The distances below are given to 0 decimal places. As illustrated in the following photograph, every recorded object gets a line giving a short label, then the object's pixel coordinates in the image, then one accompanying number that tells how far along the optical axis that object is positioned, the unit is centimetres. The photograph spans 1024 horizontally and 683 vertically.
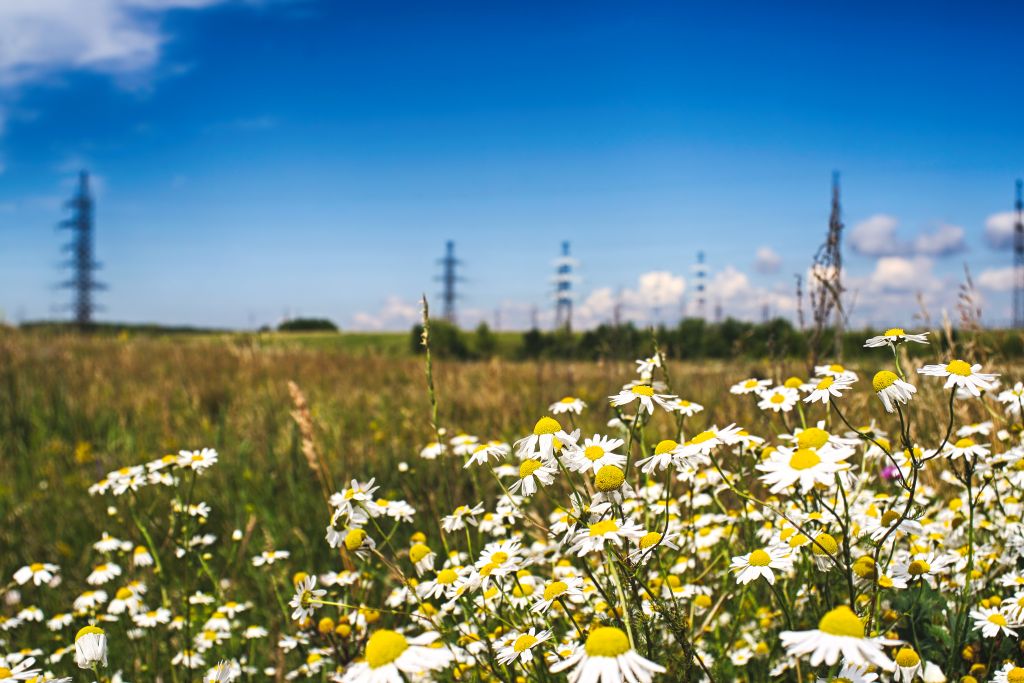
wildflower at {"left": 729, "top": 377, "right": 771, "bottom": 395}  51
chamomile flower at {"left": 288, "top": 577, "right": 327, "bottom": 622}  46
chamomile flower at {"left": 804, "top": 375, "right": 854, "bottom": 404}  40
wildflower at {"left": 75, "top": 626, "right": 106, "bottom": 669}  39
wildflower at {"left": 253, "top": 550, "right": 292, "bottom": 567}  61
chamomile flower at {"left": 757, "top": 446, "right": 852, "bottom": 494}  32
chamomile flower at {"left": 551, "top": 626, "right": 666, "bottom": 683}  28
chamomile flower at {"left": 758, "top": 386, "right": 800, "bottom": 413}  47
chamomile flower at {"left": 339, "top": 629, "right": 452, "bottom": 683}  30
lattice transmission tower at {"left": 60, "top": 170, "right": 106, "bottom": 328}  3793
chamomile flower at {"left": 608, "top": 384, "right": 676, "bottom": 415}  42
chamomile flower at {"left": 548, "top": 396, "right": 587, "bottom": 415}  48
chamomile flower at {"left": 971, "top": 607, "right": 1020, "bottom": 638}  43
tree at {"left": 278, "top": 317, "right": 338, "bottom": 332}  3762
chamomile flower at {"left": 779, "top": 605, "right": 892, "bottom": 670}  27
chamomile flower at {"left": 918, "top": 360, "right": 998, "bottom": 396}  39
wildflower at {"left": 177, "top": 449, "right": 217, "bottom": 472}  53
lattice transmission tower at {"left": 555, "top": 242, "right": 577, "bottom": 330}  3862
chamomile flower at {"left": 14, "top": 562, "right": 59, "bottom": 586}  61
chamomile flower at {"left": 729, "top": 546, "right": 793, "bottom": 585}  38
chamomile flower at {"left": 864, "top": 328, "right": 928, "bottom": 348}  41
